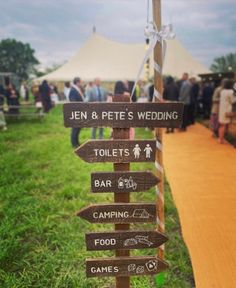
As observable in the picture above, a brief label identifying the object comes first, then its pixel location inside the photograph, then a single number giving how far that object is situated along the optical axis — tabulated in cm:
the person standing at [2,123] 771
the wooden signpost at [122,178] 159
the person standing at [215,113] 611
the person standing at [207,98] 924
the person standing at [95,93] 564
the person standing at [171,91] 753
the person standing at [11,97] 980
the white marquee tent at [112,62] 1465
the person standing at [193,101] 816
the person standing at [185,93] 733
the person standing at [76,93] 539
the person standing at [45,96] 1046
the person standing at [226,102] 554
